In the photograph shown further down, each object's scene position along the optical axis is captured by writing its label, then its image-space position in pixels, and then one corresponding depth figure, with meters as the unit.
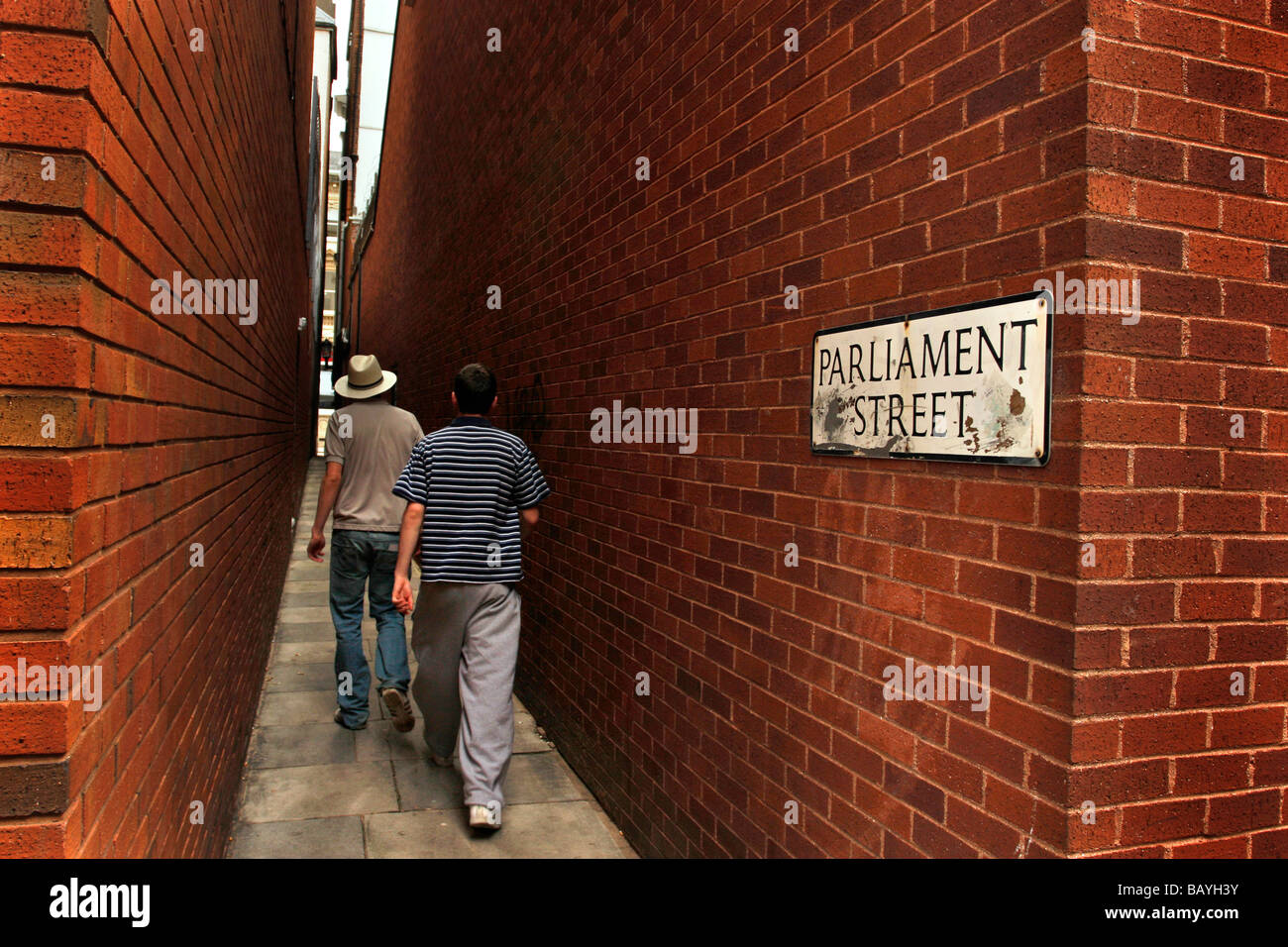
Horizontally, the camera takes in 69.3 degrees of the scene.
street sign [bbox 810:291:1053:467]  1.91
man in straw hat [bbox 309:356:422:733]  5.12
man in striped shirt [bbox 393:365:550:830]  4.05
